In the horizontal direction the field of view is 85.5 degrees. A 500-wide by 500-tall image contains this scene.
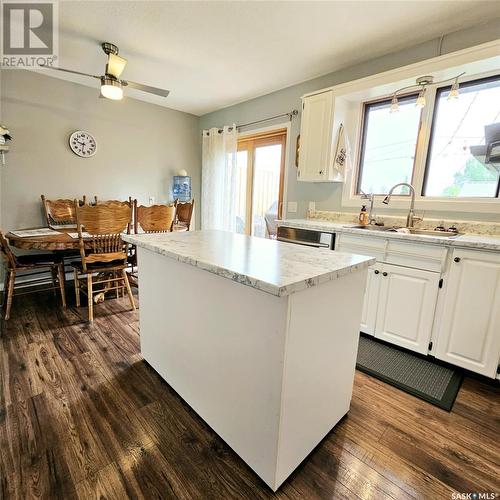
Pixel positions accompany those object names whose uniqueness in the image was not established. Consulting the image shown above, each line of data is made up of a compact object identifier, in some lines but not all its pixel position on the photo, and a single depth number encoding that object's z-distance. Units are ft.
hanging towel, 8.80
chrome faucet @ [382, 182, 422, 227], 7.66
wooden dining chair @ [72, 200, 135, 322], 7.69
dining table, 7.47
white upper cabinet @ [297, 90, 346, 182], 8.64
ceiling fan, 7.76
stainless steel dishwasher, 7.88
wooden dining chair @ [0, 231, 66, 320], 7.89
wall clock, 11.13
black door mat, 5.43
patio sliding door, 12.05
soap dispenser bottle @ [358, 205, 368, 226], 8.63
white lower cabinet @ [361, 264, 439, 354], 6.24
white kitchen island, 3.18
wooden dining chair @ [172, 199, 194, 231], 11.47
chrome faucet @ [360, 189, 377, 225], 8.51
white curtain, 13.29
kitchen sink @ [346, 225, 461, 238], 6.83
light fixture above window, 6.39
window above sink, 6.85
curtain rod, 10.53
